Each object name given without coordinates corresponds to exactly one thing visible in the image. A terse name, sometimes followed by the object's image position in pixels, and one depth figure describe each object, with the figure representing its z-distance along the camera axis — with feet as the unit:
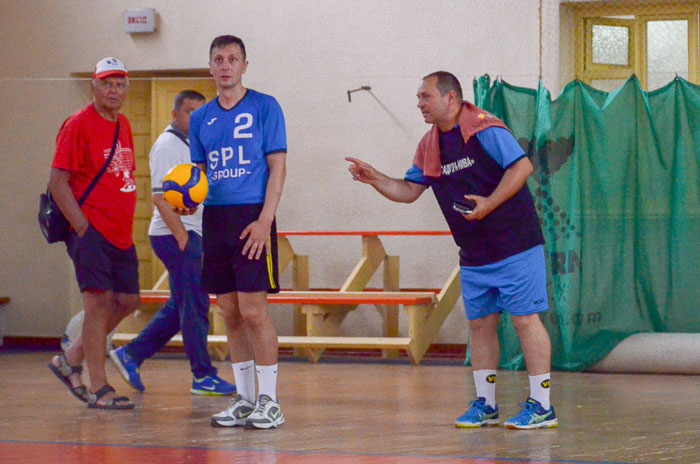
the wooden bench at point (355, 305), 57.36
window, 61.77
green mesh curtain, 52.37
